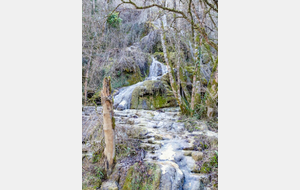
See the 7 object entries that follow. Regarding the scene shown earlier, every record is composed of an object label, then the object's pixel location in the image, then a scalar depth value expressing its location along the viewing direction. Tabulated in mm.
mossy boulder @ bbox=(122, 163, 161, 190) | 2697
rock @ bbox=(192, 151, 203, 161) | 2843
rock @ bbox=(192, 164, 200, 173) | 2758
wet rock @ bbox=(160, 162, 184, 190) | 2635
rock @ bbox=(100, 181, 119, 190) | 2738
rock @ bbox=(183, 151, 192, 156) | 2935
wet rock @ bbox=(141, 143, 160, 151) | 3076
